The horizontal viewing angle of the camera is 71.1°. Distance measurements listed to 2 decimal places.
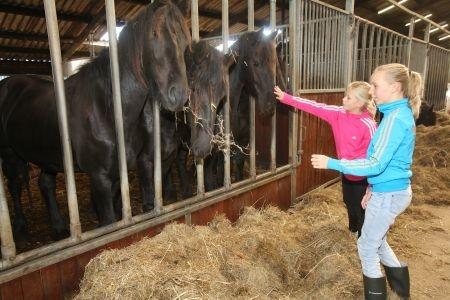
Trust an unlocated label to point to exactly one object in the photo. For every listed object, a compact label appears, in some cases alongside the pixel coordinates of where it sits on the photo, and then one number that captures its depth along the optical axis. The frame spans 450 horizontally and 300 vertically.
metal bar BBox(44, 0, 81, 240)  1.79
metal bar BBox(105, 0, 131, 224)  2.06
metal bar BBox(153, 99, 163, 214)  2.37
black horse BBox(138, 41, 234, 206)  2.45
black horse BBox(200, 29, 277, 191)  3.32
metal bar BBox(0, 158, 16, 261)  1.65
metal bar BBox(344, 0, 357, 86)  4.78
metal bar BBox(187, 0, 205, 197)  2.58
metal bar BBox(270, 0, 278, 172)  3.39
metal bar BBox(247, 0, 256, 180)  3.13
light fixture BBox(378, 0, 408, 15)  14.30
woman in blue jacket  1.89
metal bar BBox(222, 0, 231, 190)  2.86
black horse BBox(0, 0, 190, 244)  2.21
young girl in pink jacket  2.64
